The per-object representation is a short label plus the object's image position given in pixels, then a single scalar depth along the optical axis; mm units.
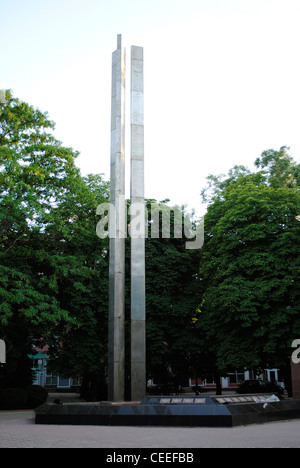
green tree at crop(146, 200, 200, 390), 27750
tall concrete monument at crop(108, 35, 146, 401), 21594
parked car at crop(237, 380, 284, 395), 39884
